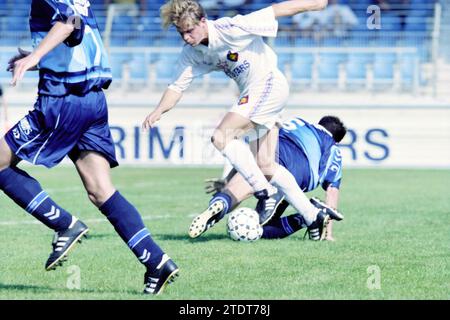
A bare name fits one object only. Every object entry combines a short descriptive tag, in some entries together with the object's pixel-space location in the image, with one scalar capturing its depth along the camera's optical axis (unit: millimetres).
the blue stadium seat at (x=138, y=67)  22109
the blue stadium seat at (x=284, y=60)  21469
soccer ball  8586
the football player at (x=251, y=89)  7812
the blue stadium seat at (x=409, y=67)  21453
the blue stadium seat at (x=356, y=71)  21594
